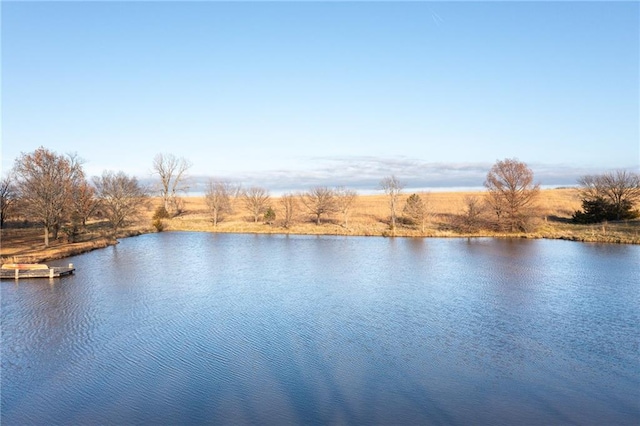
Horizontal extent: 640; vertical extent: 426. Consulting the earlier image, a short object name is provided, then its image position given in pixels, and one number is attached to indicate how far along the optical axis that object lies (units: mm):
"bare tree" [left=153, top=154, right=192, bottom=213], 69894
